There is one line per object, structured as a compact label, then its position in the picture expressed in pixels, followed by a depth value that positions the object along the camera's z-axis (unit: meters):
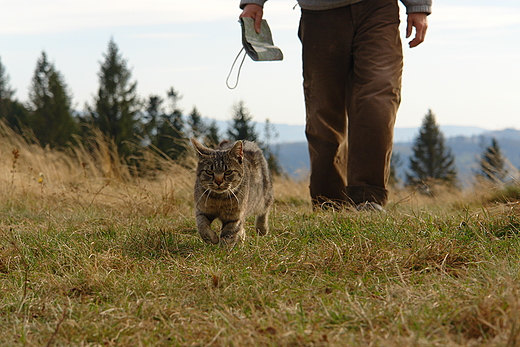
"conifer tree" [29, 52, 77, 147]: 48.09
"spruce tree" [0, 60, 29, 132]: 51.24
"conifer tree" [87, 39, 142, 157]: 47.53
